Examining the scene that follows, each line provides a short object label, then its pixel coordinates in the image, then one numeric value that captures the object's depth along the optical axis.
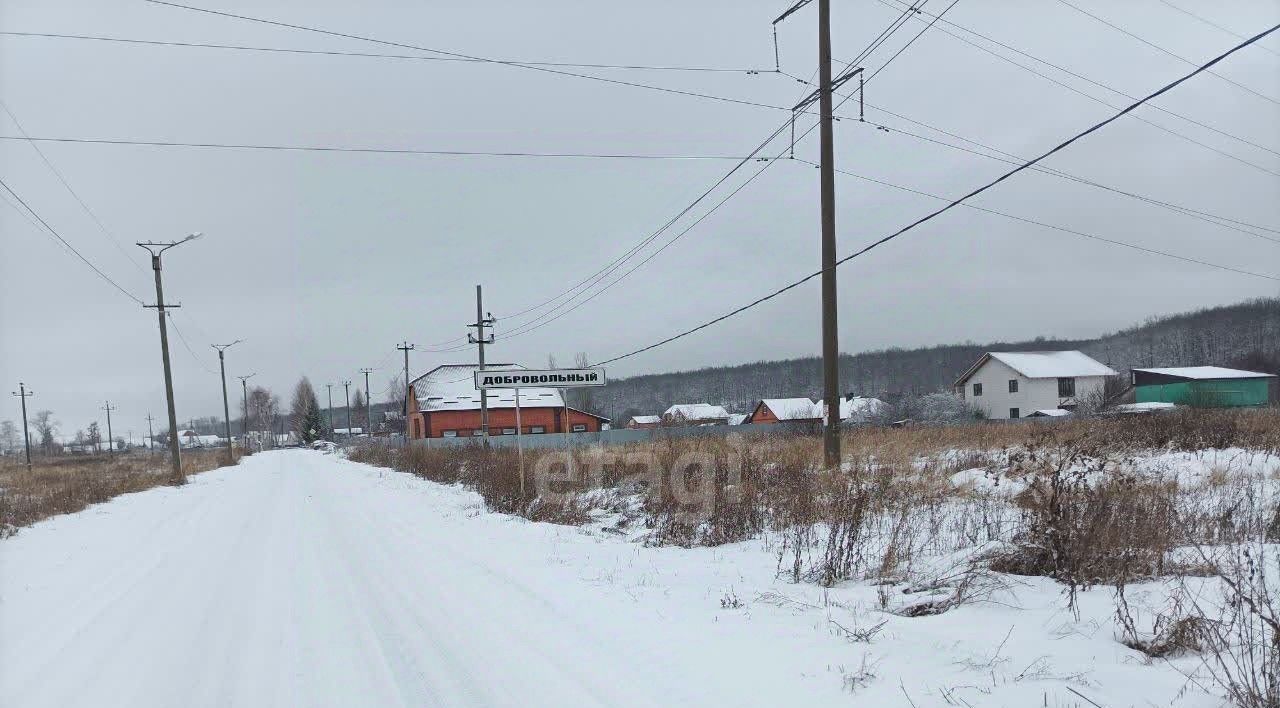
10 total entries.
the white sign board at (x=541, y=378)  15.98
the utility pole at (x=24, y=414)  69.81
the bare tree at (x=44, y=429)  124.53
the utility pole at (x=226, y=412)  52.91
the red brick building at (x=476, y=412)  56.62
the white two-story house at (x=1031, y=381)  64.38
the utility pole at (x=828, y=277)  12.52
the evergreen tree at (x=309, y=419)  111.88
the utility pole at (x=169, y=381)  28.38
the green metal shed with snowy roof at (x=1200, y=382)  57.25
